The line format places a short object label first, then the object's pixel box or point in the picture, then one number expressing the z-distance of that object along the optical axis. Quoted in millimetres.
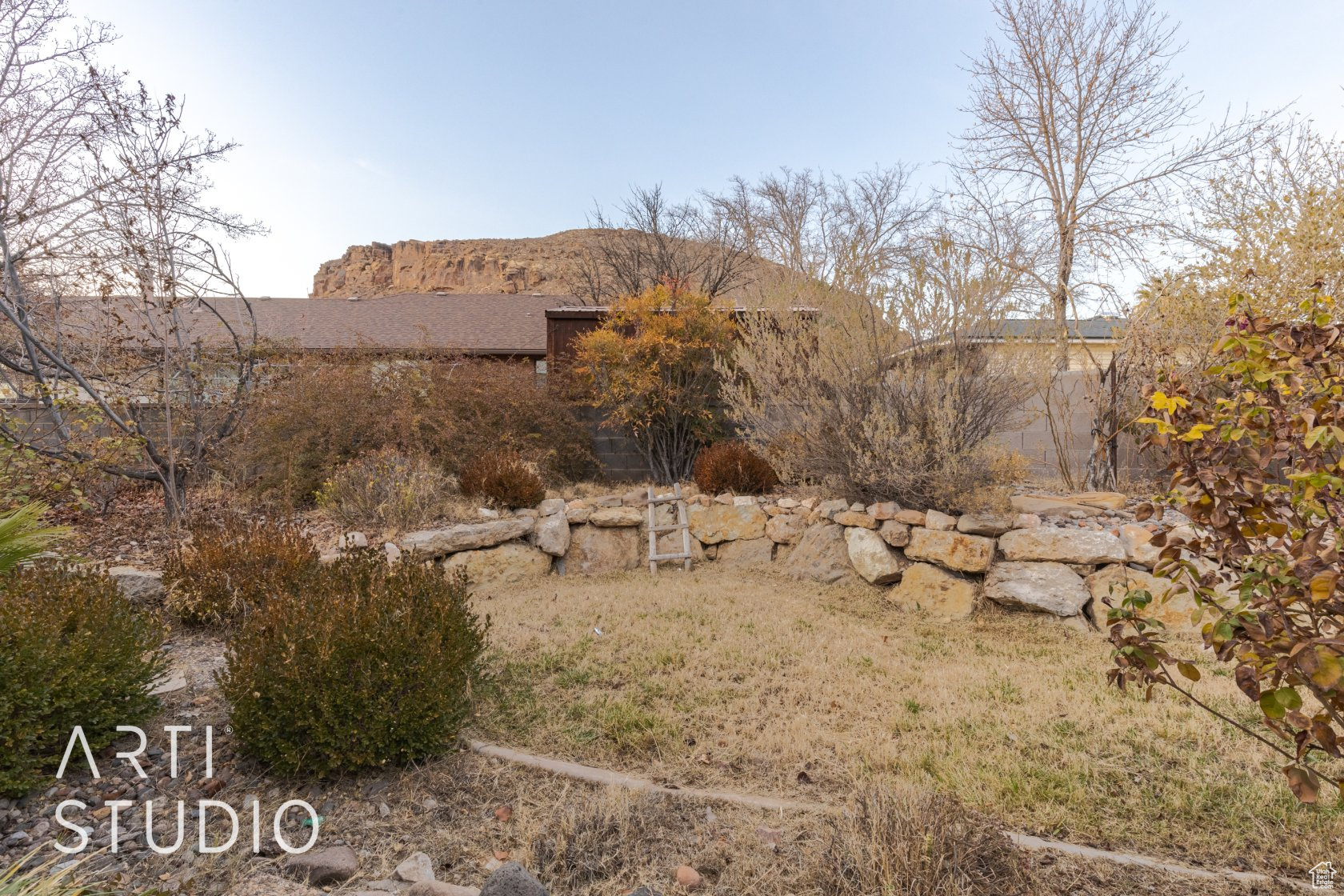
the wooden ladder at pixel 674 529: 7371
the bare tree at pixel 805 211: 20266
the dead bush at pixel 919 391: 5988
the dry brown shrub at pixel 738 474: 7840
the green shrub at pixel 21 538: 2697
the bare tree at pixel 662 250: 17422
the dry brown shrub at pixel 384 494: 6922
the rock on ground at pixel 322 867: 2285
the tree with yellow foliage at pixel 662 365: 8719
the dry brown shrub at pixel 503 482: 7434
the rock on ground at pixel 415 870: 2308
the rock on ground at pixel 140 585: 4828
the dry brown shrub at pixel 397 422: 8031
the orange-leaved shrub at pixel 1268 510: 1479
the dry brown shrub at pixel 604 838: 2342
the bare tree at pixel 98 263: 6523
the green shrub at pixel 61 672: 2570
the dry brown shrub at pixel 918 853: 2061
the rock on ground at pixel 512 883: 1998
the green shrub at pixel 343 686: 2771
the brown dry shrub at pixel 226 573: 4602
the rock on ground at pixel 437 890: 2141
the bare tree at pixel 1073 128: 10023
